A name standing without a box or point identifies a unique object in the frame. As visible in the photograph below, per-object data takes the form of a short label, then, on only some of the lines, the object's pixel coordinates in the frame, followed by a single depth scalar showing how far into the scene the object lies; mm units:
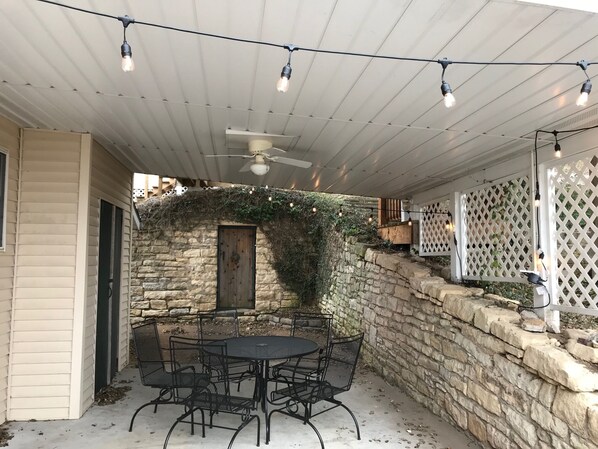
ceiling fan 3525
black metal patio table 3430
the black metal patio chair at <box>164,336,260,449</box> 3039
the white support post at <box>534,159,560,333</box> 3188
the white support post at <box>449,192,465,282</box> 4641
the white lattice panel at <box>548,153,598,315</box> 2887
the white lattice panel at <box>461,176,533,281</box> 3664
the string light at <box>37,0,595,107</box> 1631
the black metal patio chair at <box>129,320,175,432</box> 3414
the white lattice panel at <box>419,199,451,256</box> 5176
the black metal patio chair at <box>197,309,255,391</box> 3881
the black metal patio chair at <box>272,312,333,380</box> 6996
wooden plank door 8367
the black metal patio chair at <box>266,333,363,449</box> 3277
